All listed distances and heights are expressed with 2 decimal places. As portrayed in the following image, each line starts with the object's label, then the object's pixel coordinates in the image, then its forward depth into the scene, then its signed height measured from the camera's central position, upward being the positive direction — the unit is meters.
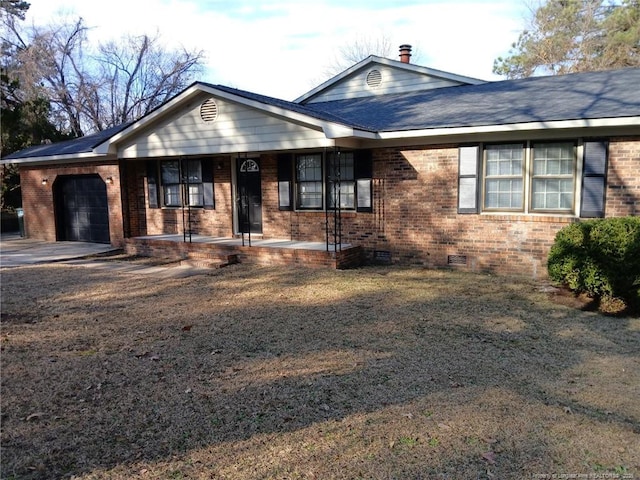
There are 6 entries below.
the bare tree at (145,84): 32.69 +7.35
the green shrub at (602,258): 6.74 -0.97
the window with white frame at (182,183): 13.15 +0.33
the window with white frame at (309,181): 11.51 +0.27
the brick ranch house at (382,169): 8.77 +0.50
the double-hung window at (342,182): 11.07 +0.23
